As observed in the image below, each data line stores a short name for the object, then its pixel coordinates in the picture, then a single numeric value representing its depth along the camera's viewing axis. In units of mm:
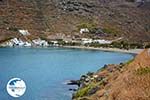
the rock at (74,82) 82275
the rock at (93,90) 47184
